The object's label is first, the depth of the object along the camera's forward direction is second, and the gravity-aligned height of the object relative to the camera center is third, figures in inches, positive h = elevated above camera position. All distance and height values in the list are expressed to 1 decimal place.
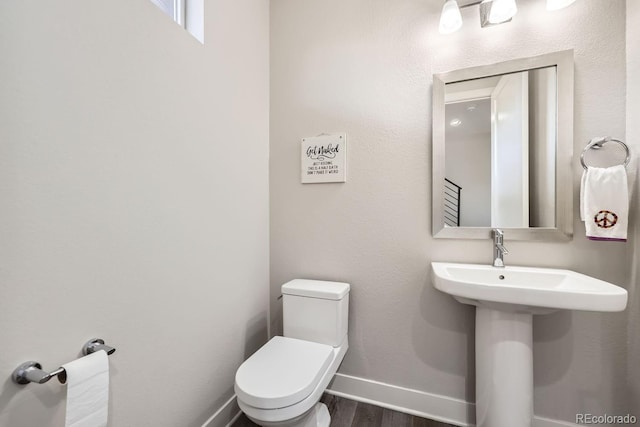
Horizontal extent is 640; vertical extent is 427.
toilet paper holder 25.9 -16.2
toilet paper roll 27.1 -19.4
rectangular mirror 50.0 +12.2
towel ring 44.9 +11.3
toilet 39.8 -28.0
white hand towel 43.6 +0.7
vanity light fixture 48.7 +38.0
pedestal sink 39.2 -19.8
